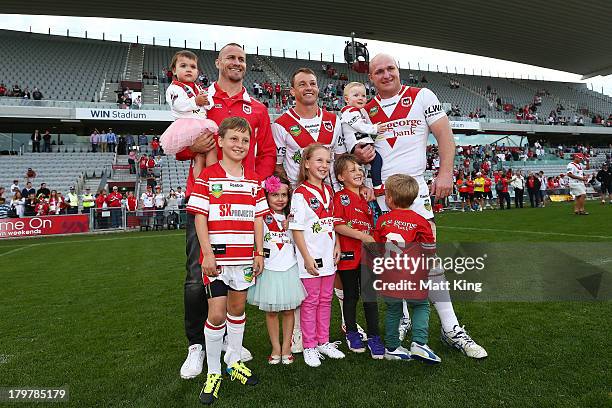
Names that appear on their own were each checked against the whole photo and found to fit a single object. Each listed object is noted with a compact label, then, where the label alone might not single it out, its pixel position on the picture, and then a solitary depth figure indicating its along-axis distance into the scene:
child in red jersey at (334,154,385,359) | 3.21
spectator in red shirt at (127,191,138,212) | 16.33
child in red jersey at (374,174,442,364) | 2.88
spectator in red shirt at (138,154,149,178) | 21.64
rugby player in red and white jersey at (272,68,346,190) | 3.39
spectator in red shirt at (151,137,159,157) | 24.33
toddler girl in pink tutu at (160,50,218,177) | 2.94
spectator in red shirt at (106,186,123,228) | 15.72
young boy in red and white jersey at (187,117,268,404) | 2.73
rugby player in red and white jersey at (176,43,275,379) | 3.01
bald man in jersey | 3.19
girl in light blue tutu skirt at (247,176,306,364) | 2.95
